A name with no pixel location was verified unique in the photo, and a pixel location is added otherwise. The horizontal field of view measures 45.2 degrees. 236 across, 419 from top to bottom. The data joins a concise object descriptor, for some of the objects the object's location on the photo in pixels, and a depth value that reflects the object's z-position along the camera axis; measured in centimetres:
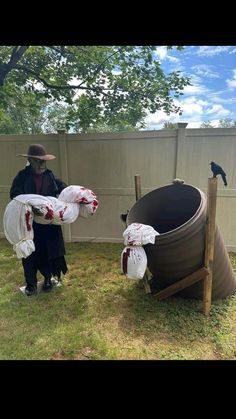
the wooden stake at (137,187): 321
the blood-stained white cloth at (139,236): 246
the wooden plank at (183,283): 253
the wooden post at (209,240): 238
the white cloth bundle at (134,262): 243
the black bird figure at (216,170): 302
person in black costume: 283
